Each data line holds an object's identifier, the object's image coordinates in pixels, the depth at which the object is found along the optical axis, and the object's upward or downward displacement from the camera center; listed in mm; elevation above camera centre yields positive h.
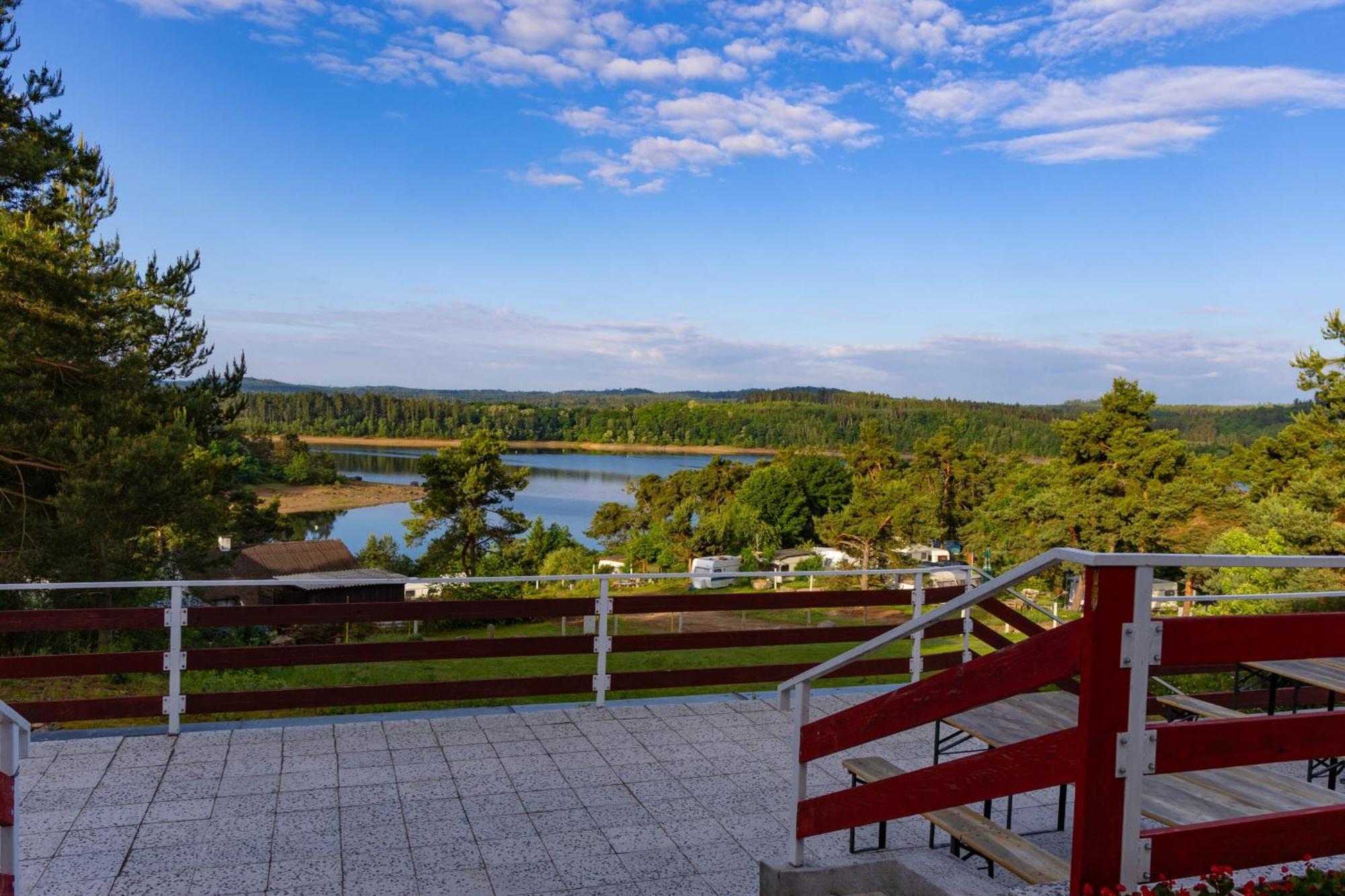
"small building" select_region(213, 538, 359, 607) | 37719 -6597
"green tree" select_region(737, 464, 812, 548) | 57281 -4332
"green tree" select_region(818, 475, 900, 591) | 47625 -4595
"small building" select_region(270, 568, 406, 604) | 32125 -6777
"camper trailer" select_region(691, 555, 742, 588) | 46453 -7209
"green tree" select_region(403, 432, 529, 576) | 35938 -3436
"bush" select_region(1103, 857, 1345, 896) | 1717 -859
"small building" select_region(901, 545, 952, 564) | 50750 -6693
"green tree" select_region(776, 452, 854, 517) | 60125 -2994
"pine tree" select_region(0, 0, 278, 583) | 13156 +80
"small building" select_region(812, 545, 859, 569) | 51375 -7125
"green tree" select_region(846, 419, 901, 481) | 59906 -818
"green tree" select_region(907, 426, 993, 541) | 54312 -1907
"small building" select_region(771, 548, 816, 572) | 52594 -7463
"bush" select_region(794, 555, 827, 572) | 50512 -7316
